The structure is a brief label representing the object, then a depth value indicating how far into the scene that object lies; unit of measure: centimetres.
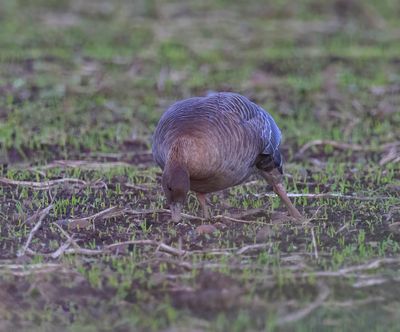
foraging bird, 1334
